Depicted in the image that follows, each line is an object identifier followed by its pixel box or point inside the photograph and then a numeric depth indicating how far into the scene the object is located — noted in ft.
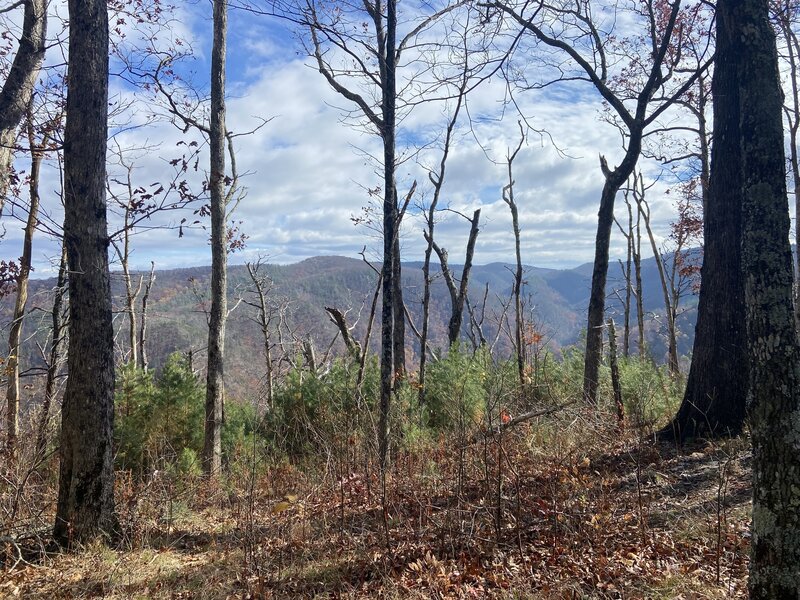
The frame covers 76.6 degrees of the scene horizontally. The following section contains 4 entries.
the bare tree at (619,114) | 25.38
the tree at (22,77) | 20.08
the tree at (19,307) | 33.63
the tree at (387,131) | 23.76
